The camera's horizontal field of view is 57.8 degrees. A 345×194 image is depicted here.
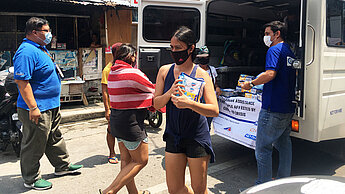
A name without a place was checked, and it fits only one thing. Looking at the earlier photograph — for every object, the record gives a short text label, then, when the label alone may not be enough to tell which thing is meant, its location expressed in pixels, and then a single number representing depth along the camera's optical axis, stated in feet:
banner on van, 13.20
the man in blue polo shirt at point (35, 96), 11.71
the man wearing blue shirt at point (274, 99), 11.08
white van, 11.29
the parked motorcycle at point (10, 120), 15.74
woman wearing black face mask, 8.44
